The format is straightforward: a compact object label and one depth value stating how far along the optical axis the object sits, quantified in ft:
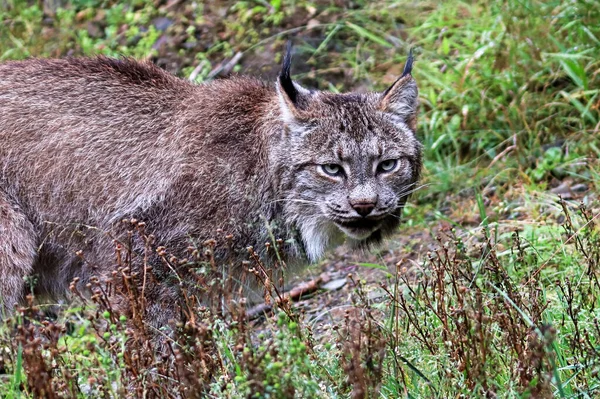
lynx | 35.35
